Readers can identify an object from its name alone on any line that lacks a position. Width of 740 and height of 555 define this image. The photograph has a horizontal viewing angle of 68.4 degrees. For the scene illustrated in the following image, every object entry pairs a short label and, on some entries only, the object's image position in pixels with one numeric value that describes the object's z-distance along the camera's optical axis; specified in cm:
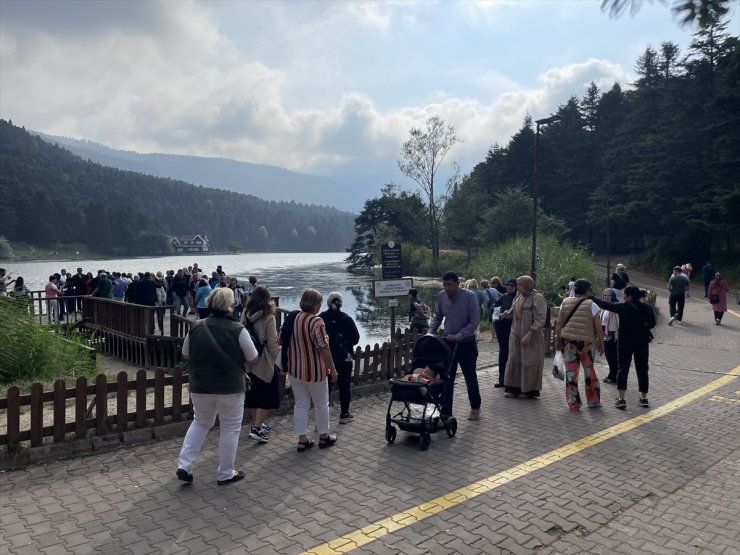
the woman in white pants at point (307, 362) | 610
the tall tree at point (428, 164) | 5497
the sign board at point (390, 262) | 1182
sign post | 1130
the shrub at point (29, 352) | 900
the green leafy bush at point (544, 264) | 2339
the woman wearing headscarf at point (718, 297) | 1719
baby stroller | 628
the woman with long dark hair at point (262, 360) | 624
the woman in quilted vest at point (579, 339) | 779
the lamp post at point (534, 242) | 2169
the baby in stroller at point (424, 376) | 650
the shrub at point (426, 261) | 4844
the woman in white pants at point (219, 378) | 500
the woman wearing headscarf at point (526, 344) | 814
